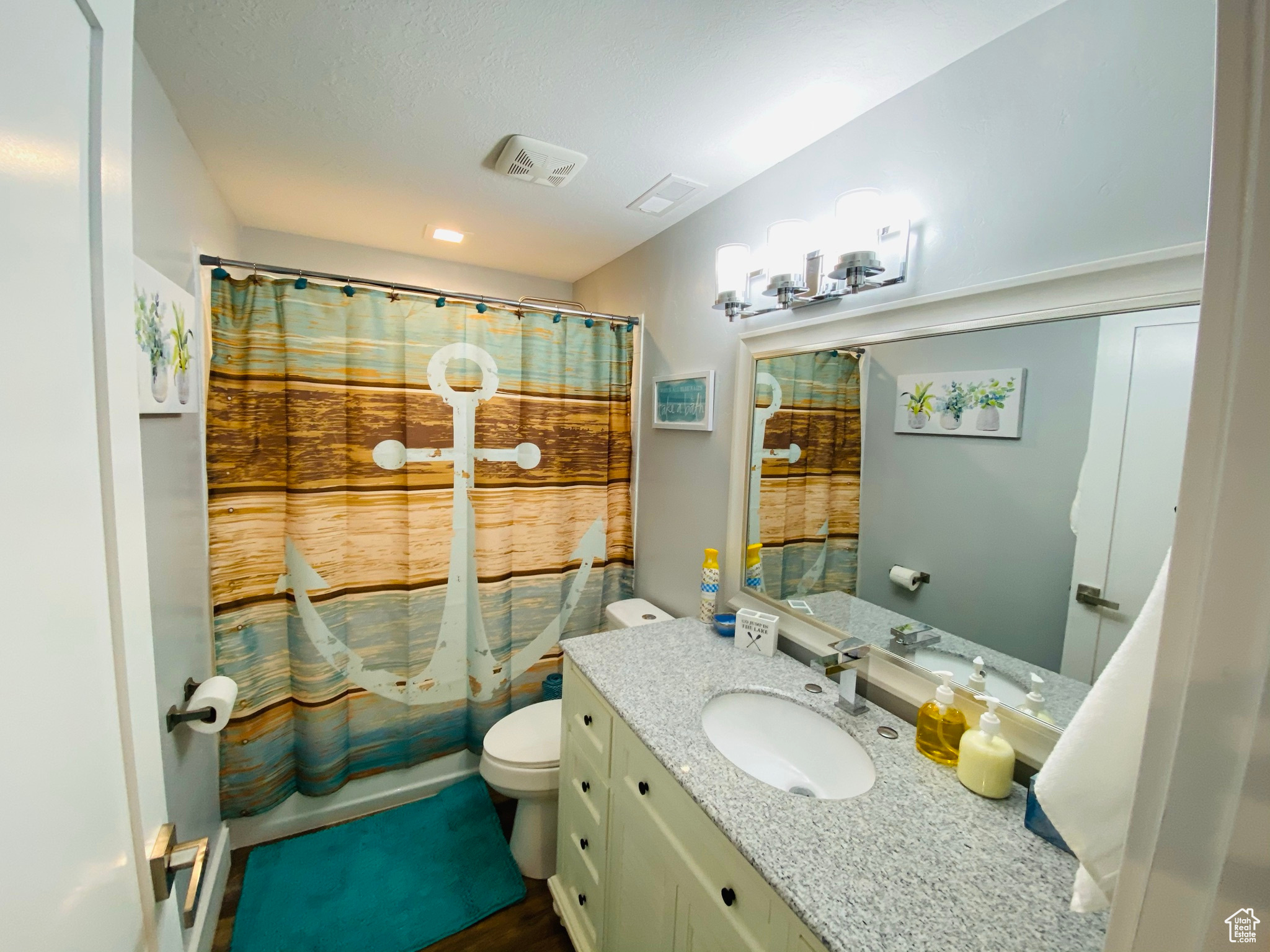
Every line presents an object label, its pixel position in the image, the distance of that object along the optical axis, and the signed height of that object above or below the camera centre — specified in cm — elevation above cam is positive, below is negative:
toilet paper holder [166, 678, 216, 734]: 118 -69
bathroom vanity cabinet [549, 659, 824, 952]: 84 -89
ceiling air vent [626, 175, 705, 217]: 164 +83
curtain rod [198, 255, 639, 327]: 158 +52
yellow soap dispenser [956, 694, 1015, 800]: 92 -59
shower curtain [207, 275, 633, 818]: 171 -34
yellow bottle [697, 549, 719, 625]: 171 -51
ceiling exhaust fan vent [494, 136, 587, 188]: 142 +82
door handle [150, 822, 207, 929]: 56 -51
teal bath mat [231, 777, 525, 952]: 151 -152
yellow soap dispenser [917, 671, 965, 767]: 102 -58
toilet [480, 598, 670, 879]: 167 -115
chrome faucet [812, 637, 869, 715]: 119 -55
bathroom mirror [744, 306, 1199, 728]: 85 -10
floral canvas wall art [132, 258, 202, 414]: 105 +20
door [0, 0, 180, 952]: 36 -7
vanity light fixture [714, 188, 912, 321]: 115 +48
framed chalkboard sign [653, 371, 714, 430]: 184 +14
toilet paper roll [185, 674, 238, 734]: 120 -67
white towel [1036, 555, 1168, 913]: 55 -38
